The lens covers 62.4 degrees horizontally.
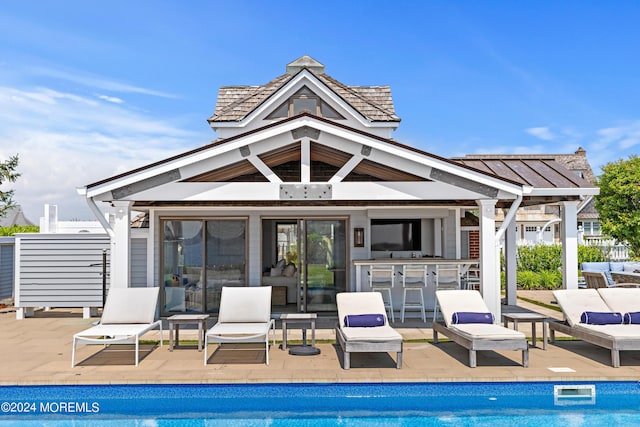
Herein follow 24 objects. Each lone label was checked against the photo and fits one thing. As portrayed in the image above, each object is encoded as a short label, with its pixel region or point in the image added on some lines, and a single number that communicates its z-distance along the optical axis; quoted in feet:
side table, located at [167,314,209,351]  28.35
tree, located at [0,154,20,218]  60.49
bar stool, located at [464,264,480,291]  43.71
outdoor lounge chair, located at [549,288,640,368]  24.85
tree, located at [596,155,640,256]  78.18
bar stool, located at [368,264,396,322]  38.24
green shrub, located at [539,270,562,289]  60.49
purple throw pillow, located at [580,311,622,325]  27.81
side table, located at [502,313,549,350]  28.27
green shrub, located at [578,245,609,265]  69.46
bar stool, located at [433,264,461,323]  38.42
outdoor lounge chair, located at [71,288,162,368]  28.19
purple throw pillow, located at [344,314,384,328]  27.43
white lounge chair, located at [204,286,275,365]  29.53
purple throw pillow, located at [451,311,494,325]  27.76
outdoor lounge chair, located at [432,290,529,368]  24.49
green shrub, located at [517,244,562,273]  68.08
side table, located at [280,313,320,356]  27.91
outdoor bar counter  38.08
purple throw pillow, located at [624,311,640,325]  27.63
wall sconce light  41.24
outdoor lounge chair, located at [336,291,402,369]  24.31
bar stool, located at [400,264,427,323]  37.96
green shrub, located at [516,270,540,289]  61.31
